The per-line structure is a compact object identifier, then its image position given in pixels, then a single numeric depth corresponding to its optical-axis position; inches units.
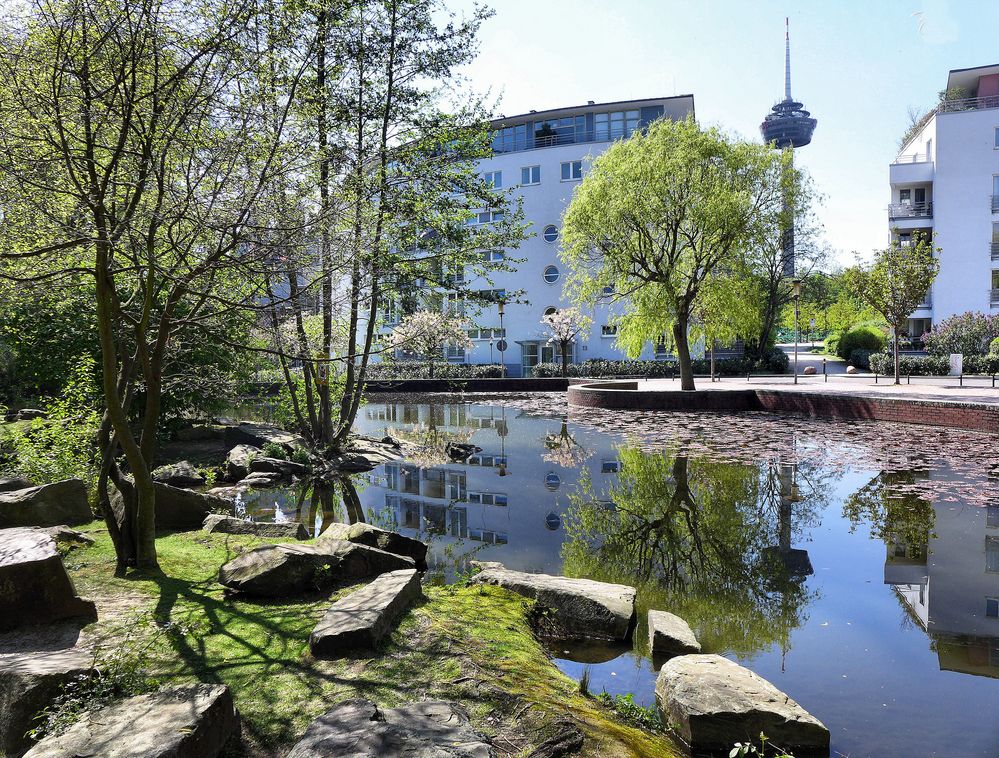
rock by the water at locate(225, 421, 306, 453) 579.8
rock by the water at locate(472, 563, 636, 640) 204.8
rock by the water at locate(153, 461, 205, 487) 442.0
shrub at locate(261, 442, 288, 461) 532.1
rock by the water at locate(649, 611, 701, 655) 190.7
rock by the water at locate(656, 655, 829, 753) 144.9
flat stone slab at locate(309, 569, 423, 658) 155.0
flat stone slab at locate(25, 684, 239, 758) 98.4
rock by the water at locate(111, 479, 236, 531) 285.6
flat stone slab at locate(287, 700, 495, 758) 103.8
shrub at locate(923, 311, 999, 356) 1343.5
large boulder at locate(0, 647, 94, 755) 114.2
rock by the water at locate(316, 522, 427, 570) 253.3
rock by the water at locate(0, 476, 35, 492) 272.5
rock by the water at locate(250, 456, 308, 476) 502.3
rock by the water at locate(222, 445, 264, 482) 493.7
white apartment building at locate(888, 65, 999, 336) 1558.8
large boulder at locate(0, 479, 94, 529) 238.2
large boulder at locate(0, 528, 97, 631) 150.0
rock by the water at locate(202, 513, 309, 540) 280.5
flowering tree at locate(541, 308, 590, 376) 1566.2
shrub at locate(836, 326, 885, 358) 1662.2
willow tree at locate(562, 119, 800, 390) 866.8
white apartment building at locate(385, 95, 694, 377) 1739.7
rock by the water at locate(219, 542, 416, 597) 196.5
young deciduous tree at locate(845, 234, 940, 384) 1043.3
